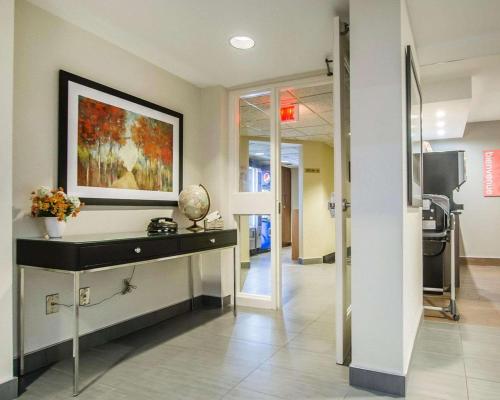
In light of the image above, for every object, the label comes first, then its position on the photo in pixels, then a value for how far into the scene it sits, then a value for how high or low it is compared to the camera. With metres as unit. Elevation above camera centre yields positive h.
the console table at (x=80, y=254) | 2.00 -0.28
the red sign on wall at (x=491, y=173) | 6.32 +0.51
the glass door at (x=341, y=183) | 2.35 +0.13
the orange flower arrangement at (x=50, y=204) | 2.21 +0.01
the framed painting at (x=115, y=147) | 2.52 +0.46
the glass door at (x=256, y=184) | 3.71 +0.21
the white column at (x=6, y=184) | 1.94 +0.12
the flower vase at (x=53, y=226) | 2.23 -0.12
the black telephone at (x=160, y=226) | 2.84 -0.16
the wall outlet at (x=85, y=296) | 2.60 -0.63
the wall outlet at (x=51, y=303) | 2.39 -0.63
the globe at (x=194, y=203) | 3.21 +0.02
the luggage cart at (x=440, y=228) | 3.46 -0.26
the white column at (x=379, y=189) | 2.04 +0.08
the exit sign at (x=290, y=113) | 4.82 +1.20
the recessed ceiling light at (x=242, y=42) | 2.79 +1.25
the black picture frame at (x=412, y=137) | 2.18 +0.43
